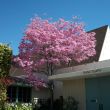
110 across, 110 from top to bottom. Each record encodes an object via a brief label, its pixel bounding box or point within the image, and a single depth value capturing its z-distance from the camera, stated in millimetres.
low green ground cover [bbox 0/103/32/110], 12458
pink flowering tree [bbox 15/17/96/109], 12795
